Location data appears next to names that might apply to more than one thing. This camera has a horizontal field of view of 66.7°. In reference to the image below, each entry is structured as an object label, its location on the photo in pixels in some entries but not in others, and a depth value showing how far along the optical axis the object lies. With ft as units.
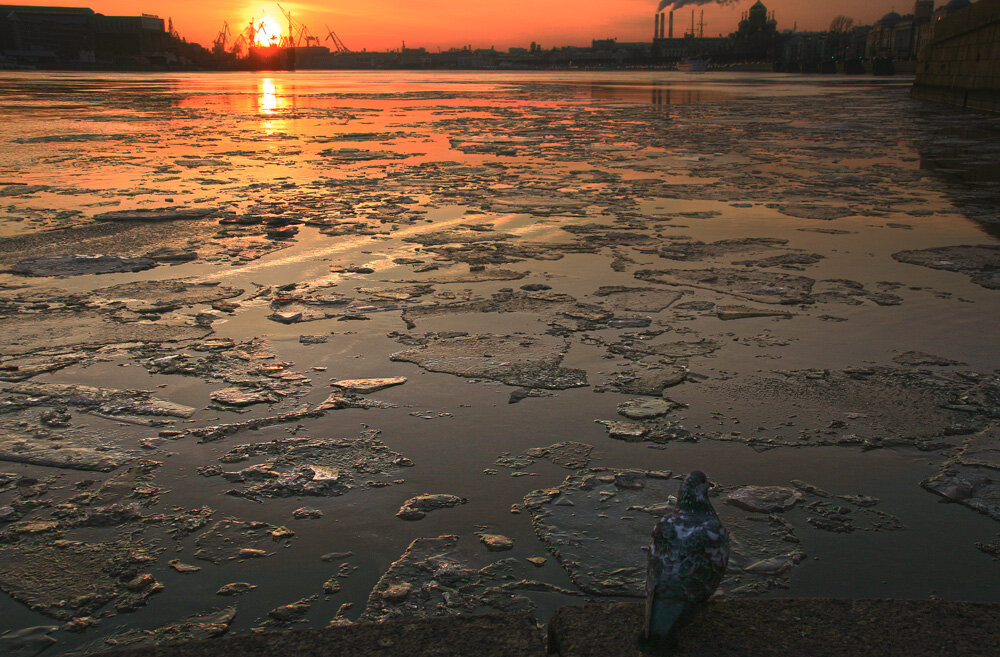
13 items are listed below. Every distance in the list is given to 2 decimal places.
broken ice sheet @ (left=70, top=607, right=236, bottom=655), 5.20
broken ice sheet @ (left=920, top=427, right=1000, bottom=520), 7.04
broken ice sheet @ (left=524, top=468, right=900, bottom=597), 6.03
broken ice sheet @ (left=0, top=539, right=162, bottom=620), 5.67
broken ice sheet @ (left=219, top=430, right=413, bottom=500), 7.30
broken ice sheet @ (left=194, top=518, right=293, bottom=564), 6.27
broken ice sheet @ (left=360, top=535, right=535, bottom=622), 5.63
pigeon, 4.67
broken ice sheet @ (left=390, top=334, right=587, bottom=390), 9.91
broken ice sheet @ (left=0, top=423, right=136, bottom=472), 7.72
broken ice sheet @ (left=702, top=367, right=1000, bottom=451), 8.37
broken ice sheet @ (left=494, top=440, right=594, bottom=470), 7.75
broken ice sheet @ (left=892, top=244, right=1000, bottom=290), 14.60
